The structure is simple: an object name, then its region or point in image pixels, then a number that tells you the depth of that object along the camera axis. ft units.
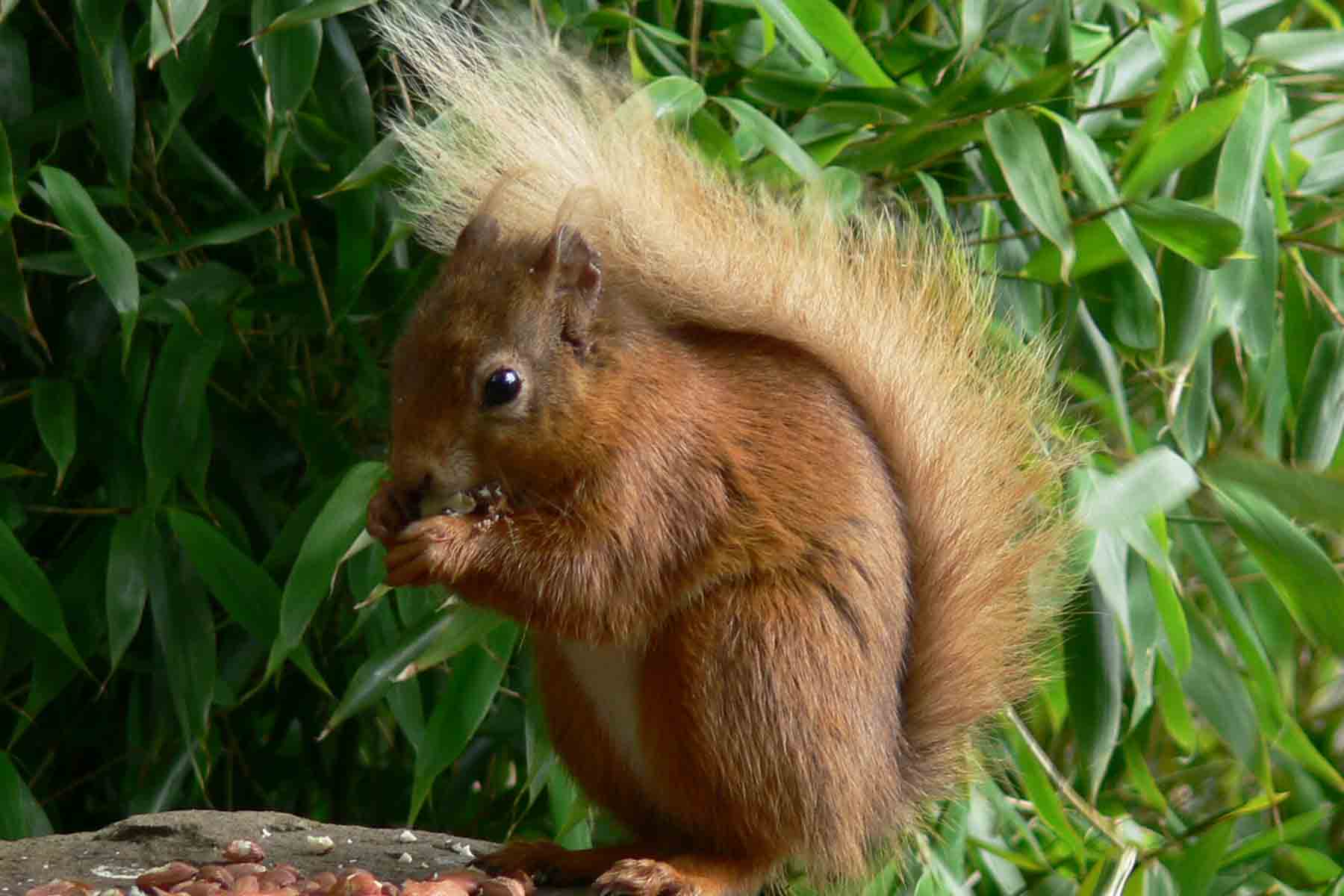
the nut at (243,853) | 11.30
